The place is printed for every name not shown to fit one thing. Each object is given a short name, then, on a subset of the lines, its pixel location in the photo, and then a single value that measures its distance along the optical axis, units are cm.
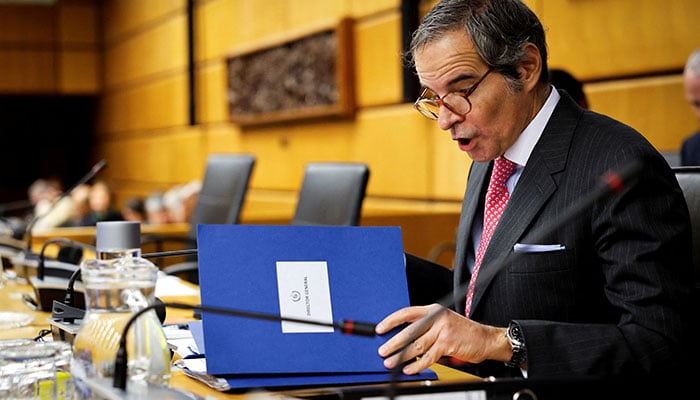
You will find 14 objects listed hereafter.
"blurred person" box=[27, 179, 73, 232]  728
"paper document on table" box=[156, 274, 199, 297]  259
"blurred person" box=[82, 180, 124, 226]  719
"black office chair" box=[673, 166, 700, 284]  171
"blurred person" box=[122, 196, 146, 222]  653
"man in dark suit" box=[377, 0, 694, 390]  149
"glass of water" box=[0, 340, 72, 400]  133
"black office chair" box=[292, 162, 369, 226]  316
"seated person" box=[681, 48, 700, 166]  336
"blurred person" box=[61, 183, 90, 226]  743
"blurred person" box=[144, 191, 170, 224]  633
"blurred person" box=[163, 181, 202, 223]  615
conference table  137
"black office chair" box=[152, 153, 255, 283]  401
